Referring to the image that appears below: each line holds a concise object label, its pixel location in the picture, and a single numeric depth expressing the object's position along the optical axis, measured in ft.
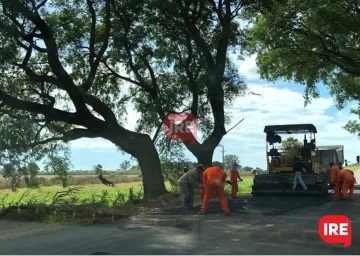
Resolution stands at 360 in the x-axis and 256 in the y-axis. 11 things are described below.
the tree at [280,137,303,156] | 81.87
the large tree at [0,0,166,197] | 56.13
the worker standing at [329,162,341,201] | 65.84
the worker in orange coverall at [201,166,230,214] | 48.60
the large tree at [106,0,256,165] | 67.62
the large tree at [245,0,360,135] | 87.15
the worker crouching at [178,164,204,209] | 53.62
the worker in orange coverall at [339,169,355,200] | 65.00
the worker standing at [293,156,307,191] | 70.86
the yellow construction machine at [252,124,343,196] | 71.67
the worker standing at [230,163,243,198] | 73.51
